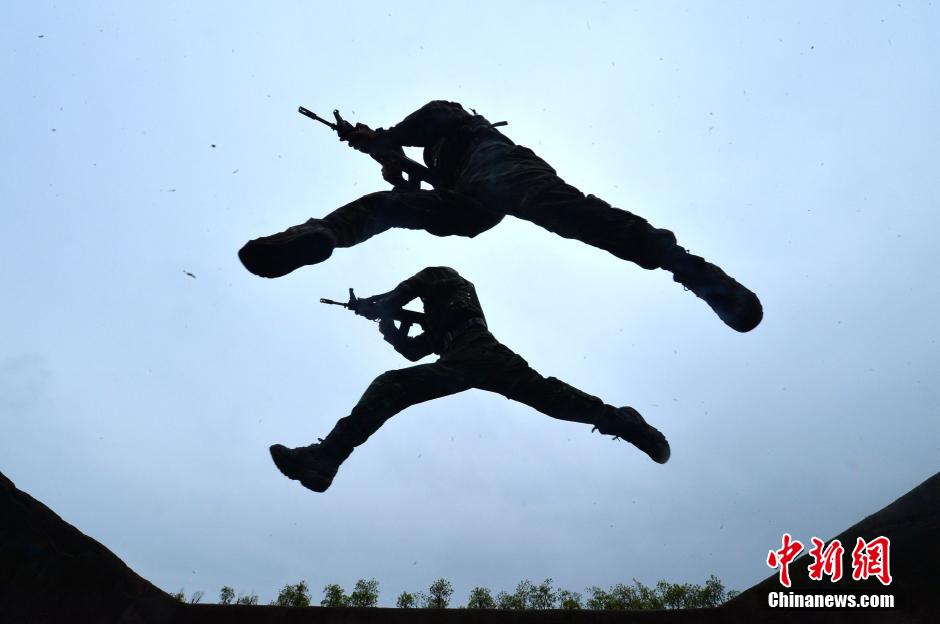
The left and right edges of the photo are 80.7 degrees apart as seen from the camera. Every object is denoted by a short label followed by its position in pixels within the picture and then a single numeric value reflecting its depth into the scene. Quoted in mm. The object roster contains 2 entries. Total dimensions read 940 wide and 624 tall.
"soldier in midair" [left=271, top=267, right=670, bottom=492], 3691
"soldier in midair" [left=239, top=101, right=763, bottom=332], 3127
